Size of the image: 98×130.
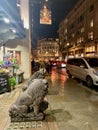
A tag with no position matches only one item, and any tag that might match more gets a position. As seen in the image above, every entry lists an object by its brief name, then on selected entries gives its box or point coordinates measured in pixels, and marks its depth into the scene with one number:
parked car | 6.13
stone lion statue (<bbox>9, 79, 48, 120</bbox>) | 2.83
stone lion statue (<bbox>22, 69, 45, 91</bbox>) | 3.74
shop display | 5.12
